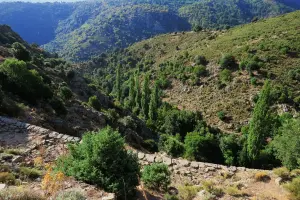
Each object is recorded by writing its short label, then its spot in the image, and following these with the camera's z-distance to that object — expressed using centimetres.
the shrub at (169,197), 838
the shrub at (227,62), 4909
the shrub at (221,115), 3941
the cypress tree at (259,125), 2430
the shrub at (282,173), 1127
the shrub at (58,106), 1858
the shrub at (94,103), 2793
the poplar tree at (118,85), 5563
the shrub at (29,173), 766
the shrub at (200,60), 5394
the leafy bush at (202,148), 2597
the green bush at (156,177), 923
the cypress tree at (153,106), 4278
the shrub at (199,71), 5094
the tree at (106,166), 745
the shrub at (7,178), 681
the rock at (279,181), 1073
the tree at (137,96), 4877
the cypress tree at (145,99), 4469
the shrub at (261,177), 1118
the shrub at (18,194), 523
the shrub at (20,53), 2891
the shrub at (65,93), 2369
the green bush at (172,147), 2545
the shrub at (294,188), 923
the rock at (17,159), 878
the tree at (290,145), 1526
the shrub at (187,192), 902
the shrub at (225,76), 4616
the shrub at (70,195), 564
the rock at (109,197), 666
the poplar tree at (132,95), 5038
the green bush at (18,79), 1732
